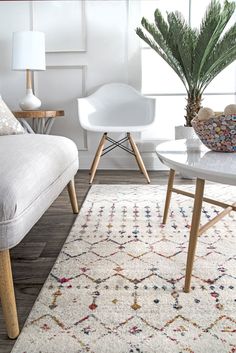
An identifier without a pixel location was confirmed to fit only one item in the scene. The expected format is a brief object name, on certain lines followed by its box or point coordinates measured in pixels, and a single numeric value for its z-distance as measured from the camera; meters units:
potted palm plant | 2.71
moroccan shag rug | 1.03
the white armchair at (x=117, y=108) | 3.17
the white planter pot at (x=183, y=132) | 2.99
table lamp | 2.96
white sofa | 1.03
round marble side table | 1.04
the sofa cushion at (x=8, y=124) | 1.91
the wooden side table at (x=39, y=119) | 2.89
